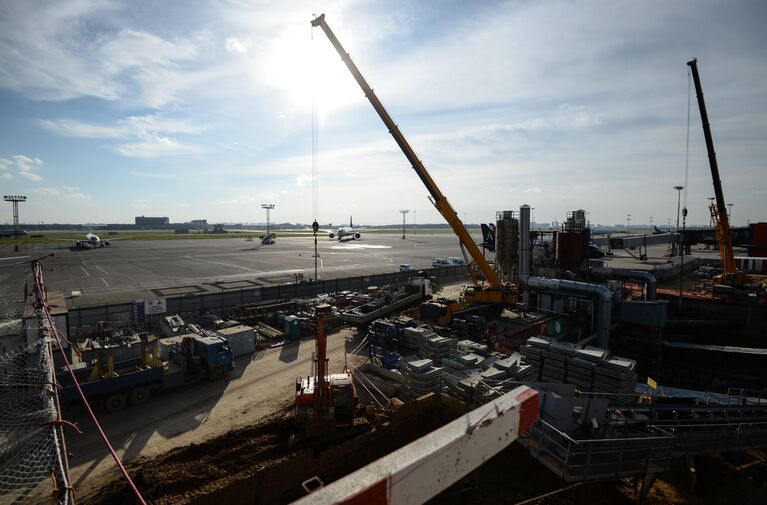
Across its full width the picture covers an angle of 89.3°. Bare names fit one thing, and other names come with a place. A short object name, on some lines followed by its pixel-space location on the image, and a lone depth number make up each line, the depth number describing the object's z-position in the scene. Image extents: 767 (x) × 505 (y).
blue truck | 16.19
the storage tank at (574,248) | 35.59
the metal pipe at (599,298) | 23.95
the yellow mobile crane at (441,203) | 28.03
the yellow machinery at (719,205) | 37.81
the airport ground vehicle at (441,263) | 57.56
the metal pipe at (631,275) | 29.20
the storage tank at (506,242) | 34.97
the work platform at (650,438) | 11.23
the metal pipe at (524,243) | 30.38
